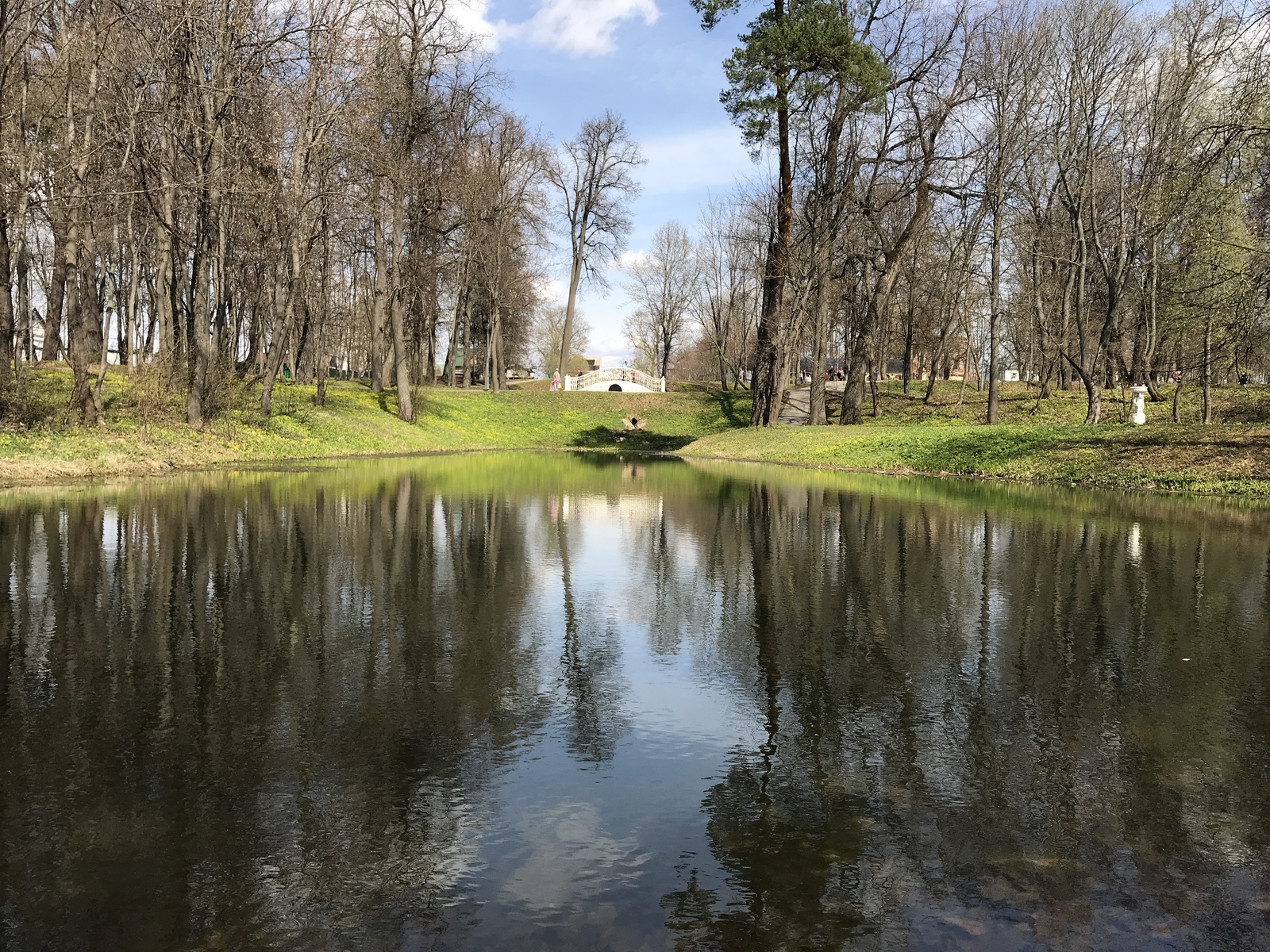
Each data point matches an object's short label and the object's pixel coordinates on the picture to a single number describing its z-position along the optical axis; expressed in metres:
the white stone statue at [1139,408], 30.41
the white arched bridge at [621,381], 63.00
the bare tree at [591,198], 55.34
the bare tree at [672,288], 82.50
